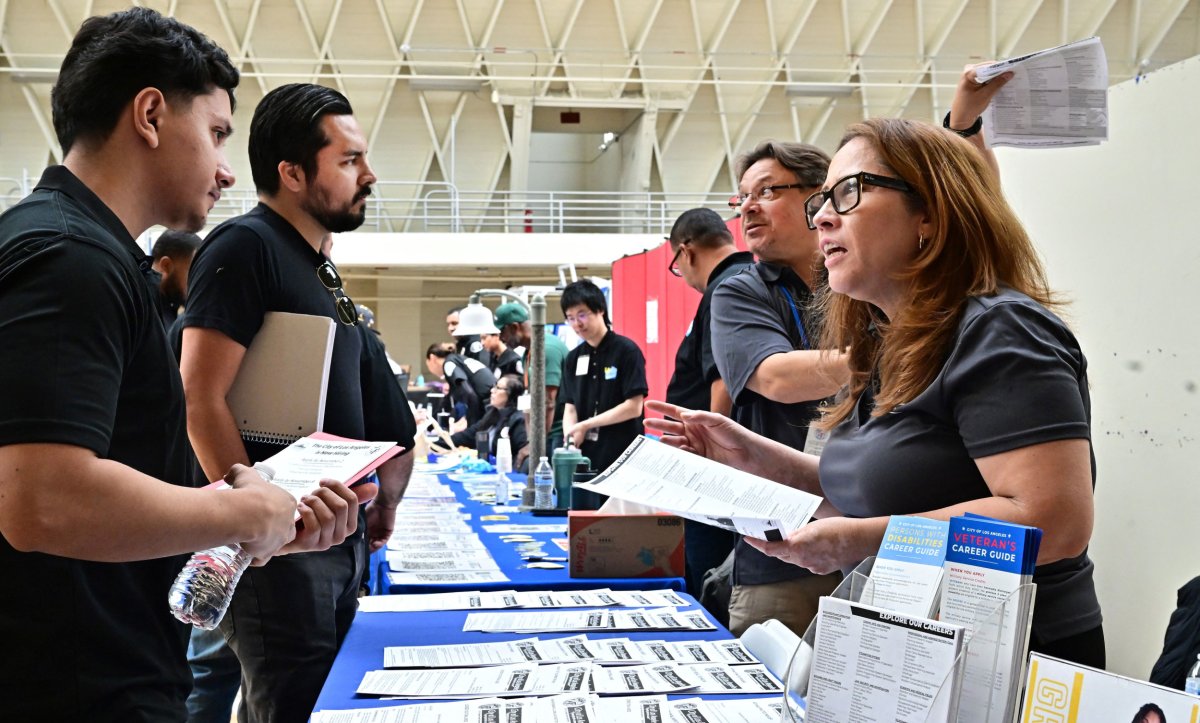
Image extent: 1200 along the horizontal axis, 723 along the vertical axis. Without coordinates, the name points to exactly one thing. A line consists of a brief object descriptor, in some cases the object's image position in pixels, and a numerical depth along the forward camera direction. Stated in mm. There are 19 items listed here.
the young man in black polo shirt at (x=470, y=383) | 6867
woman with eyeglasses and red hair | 1111
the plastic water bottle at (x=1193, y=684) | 824
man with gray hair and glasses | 1986
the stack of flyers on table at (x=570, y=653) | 1674
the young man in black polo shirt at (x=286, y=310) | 1774
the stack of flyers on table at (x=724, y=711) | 1375
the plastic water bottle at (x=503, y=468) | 3904
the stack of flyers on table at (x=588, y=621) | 1912
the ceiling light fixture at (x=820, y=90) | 17516
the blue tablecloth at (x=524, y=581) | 2332
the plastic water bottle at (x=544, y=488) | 3623
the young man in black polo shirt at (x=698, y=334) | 3074
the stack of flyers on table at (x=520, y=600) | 2111
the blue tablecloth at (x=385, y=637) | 1568
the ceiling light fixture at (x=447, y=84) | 16969
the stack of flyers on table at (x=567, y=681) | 1506
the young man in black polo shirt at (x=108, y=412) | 941
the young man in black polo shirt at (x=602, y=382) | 4895
